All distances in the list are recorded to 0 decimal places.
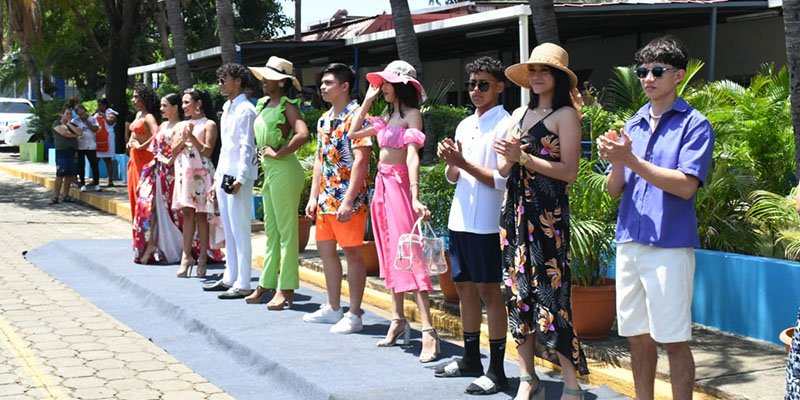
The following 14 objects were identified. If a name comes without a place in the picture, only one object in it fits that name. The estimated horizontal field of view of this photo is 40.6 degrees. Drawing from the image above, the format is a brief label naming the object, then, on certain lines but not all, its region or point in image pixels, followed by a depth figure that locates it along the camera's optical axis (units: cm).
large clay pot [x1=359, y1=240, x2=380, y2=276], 1000
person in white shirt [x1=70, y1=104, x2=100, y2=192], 1927
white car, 3394
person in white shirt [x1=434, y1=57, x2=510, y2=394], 599
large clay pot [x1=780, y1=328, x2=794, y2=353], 431
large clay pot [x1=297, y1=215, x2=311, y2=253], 1158
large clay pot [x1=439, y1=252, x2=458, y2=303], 835
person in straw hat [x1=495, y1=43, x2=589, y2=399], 550
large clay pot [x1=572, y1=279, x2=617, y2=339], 695
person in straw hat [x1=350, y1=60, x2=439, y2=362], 679
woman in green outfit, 831
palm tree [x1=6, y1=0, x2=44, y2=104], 2302
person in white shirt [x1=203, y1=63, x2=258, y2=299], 877
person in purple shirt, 468
